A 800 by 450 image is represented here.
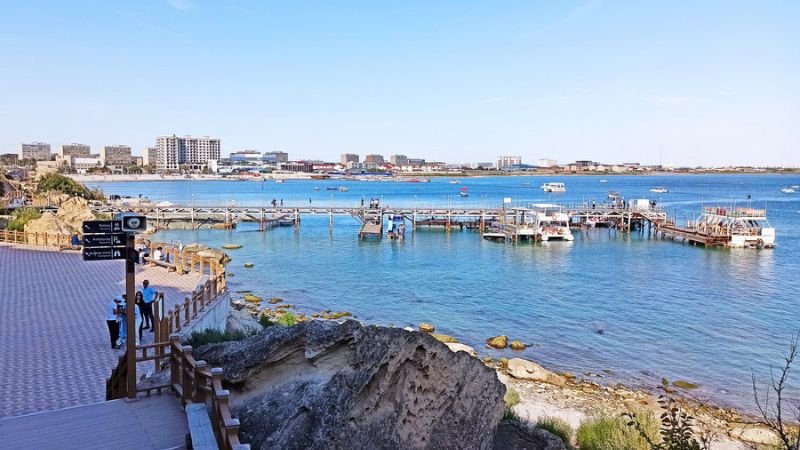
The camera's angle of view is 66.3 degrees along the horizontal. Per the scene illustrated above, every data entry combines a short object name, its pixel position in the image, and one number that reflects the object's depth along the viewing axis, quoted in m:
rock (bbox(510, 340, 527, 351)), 20.90
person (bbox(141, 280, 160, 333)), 14.35
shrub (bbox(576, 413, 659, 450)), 10.80
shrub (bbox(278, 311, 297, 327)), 19.46
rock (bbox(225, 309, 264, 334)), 17.57
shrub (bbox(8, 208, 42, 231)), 32.28
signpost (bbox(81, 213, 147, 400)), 8.09
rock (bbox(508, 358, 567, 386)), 17.52
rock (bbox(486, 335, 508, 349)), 21.16
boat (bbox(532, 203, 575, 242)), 50.93
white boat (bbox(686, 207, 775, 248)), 47.06
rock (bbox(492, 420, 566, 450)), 9.84
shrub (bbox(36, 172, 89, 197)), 63.01
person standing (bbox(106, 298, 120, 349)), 12.92
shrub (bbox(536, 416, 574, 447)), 11.86
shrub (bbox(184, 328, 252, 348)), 12.02
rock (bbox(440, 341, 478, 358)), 19.42
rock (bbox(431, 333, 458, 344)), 20.69
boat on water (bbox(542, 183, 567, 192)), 132.32
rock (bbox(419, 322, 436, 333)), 22.67
